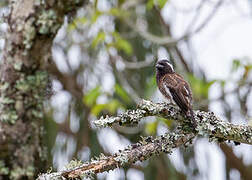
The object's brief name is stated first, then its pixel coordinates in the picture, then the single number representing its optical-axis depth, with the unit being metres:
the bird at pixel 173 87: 6.57
